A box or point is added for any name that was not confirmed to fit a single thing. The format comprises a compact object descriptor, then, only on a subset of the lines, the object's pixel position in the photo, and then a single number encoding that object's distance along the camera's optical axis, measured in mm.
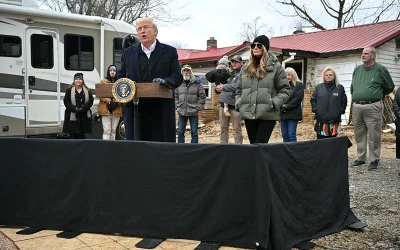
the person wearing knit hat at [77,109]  7125
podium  3434
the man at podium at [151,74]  3795
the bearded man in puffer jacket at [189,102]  7922
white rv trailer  7871
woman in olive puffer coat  4359
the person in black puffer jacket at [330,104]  6539
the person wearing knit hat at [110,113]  7787
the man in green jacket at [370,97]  6445
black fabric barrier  3148
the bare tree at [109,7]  22656
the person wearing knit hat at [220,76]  7148
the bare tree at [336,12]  27312
